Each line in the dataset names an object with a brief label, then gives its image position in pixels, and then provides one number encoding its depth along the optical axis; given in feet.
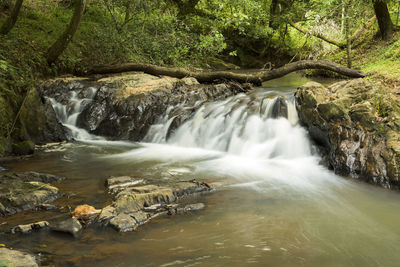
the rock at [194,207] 14.97
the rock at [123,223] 12.90
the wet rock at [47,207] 14.65
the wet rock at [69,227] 12.39
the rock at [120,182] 17.26
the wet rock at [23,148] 24.38
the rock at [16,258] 9.24
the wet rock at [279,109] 27.50
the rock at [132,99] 32.01
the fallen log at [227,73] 36.83
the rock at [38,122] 27.25
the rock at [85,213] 13.64
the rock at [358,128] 19.31
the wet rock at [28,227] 12.28
